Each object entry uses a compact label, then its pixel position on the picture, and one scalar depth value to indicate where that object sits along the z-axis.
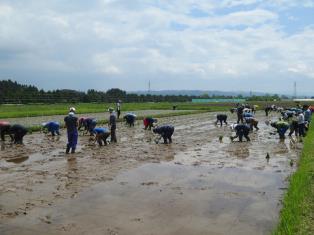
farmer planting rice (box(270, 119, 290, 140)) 18.95
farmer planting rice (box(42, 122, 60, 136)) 19.47
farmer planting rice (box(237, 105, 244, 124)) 25.67
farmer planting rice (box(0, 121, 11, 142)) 16.91
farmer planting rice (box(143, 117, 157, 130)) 22.75
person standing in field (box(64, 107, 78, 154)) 13.93
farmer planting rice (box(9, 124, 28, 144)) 16.61
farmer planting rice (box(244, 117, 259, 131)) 22.45
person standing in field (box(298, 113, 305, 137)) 19.08
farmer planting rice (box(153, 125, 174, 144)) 17.20
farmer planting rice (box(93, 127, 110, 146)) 16.09
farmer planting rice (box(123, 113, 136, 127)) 25.48
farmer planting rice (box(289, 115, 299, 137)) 19.52
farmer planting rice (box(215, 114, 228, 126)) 27.84
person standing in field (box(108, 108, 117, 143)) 16.80
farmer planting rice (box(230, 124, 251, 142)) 17.97
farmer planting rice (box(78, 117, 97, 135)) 19.47
